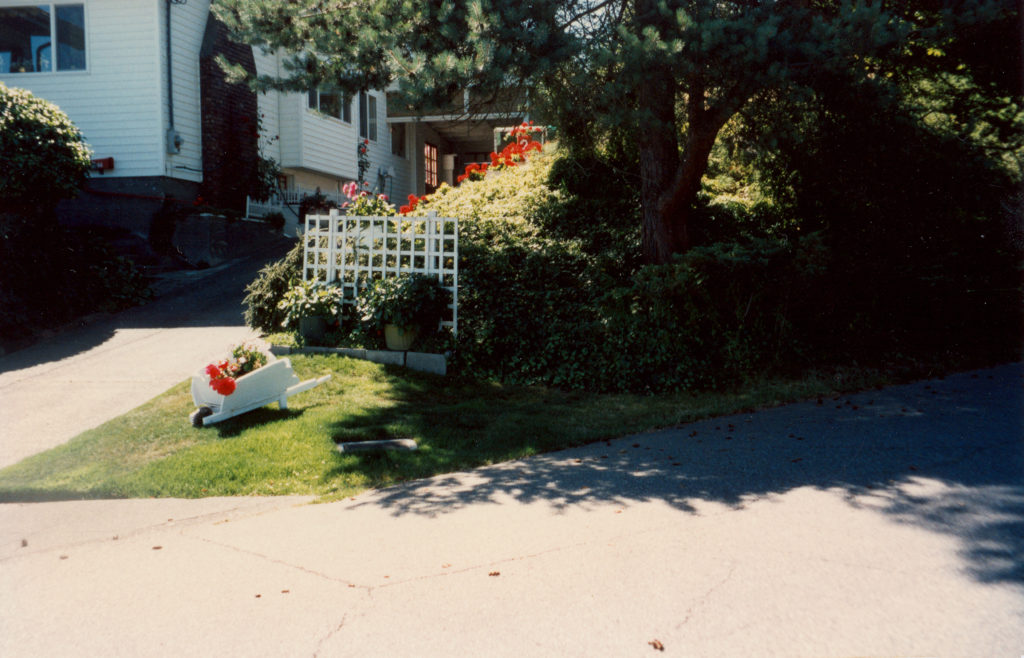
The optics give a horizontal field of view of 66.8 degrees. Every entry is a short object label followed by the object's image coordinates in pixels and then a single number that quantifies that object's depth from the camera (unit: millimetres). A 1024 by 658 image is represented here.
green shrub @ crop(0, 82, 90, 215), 10852
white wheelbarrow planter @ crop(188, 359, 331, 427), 7027
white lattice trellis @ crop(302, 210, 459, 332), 9656
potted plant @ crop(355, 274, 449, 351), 9078
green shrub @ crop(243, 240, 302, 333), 9945
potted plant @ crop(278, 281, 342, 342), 9445
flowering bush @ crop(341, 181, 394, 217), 10797
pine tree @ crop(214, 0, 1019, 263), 7145
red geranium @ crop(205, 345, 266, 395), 6922
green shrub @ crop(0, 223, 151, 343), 10539
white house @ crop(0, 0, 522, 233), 14906
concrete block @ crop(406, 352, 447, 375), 9133
